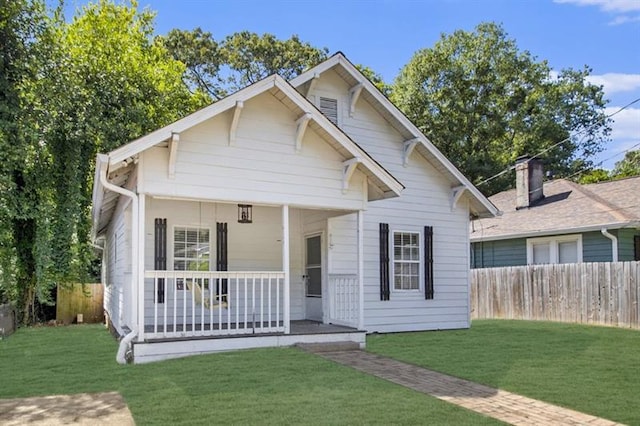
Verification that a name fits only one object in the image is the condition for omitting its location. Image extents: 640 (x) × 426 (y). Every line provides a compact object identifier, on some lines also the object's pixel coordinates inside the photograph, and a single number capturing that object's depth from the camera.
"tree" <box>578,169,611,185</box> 34.19
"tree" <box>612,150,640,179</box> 38.19
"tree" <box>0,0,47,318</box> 14.43
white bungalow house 8.50
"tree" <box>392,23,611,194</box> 30.80
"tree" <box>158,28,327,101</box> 31.86
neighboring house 15.86
